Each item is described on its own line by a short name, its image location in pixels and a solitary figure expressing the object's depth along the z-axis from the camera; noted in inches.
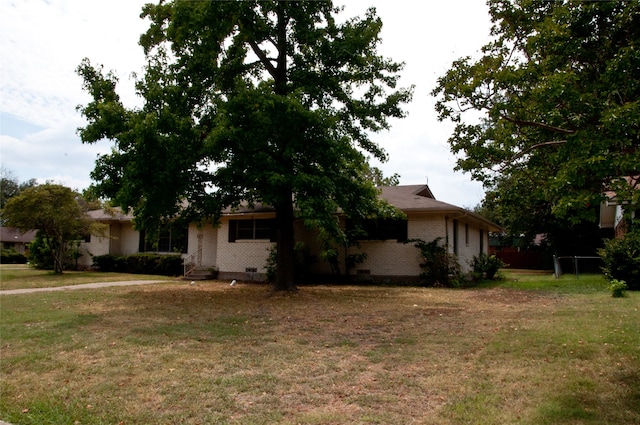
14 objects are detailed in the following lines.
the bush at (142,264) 919.0
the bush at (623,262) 584.7
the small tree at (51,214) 801.6
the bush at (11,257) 1638.8
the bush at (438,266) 684.7
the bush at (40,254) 1014.4
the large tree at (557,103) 184.7
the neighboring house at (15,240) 2117.4
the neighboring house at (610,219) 821.7
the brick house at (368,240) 721.6
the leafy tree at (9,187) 2869.1
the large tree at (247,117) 470.0
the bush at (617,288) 505.7
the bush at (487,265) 851.1
